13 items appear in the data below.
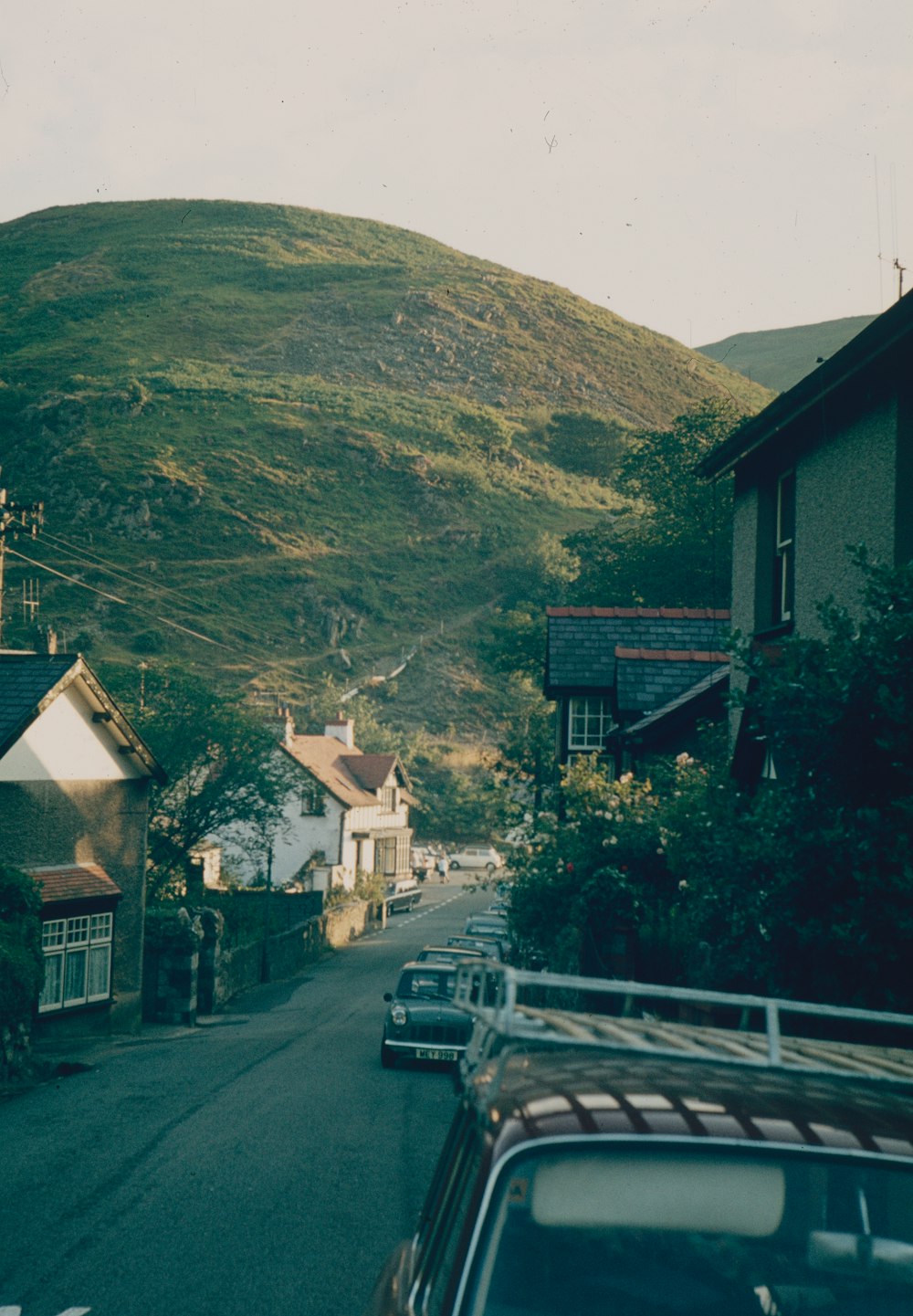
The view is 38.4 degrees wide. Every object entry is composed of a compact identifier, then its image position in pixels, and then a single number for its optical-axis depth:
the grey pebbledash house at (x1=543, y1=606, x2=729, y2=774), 23.59
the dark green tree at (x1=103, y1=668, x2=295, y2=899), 40.59
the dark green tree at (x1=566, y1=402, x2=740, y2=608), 44.91
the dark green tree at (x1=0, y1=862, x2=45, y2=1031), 18.47
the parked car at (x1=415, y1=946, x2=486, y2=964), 22.09
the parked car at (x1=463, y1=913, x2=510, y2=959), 33.28
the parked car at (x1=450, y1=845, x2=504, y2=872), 76.19
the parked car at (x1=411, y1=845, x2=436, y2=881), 76.75
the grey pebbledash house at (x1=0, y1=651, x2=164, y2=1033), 22.95
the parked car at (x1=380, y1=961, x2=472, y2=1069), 18.66
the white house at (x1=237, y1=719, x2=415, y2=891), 57.91
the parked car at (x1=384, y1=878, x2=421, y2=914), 61.56
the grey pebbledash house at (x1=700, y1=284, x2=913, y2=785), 10.95
